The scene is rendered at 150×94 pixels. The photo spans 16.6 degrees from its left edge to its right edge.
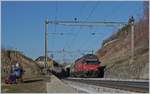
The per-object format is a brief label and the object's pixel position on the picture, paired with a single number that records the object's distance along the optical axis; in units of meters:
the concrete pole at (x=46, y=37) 66.80
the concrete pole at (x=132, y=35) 58.44
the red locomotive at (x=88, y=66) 71.12
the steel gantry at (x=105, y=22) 59.42
